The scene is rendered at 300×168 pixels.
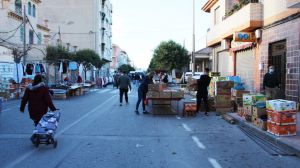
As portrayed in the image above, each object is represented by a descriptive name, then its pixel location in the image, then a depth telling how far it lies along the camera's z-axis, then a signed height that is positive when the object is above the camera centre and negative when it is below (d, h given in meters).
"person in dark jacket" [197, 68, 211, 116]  14.97 -0.48
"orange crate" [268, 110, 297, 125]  9.18 -1.05
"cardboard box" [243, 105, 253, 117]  11.62 -1.10
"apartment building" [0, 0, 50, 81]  36.83 +5.09
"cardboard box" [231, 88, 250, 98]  16.03 -0.76
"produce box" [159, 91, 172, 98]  14.67 -0.74
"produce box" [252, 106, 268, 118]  10.83 -1.08
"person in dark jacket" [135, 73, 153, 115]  15.57 -0.52
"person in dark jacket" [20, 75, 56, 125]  8.52 -0.54
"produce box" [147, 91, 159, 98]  14.63 -0.74
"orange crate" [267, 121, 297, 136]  9.20 -1.37
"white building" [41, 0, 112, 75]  69.12 +10.35
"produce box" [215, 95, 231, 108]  15.30 -1.08
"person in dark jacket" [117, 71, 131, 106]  18.66 -0.39
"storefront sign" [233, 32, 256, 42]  19.36 +2.01
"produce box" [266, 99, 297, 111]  9.22 -0.75
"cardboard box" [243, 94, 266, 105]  11.34 -0.72
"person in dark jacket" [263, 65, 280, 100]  13.93 -0.35
